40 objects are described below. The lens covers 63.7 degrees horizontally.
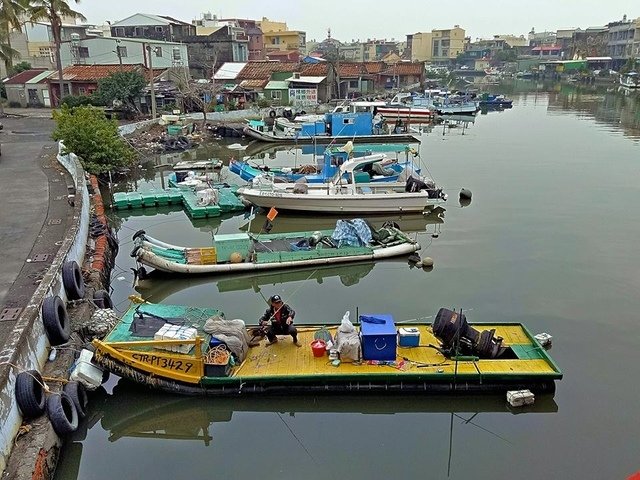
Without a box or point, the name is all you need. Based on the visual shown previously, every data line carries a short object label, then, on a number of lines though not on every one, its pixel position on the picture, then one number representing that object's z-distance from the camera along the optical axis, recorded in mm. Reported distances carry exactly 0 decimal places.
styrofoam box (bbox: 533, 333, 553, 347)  10483
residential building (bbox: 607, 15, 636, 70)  95375
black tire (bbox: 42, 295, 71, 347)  8555
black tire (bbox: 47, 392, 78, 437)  7285
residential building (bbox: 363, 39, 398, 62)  138375
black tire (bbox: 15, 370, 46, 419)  6977
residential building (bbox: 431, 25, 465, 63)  141125
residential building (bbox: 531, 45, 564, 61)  137250
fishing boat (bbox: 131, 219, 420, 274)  13583
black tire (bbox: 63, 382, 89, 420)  8044
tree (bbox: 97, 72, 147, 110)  35188
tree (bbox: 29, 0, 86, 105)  31547
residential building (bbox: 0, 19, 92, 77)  50172
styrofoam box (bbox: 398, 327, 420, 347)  9484
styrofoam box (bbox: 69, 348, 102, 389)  8461
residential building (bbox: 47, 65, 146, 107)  38875
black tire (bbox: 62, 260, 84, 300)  10289
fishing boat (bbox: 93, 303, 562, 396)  8594
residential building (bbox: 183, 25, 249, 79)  52931
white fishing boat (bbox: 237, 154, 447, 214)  18969
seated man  9453
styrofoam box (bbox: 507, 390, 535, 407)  8711
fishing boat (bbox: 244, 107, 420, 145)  34562
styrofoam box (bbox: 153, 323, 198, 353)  8562
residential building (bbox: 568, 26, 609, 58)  109125
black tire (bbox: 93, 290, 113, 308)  10884
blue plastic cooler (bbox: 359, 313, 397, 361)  8852
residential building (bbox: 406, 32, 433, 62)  140125
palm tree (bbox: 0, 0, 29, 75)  29891
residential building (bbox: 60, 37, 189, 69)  43344
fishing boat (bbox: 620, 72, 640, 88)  72375
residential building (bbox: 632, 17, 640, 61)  92425
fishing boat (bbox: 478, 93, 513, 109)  58688
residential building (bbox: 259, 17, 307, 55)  90000
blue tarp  15070
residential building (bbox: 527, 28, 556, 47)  163625
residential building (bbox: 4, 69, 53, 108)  39375
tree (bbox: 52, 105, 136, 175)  21531
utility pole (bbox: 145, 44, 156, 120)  34938
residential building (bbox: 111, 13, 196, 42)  51906
